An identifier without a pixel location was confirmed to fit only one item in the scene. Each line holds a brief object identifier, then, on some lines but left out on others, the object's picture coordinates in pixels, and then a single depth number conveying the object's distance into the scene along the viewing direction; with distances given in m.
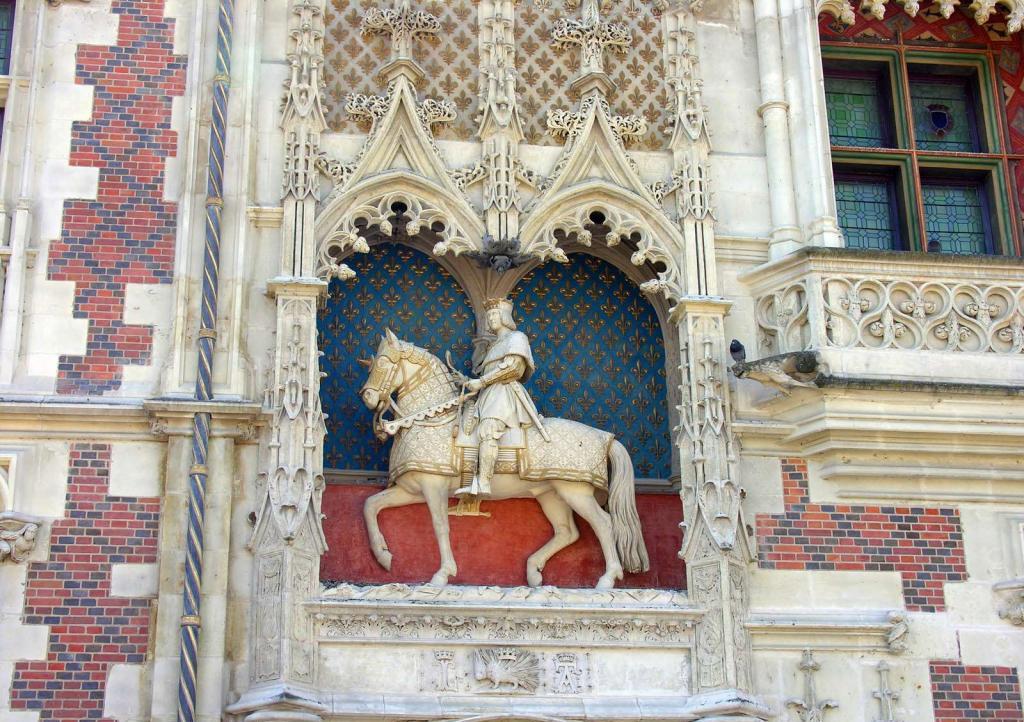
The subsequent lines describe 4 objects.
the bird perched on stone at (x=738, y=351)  13.30
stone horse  12.88
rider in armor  12.84
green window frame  14.83
